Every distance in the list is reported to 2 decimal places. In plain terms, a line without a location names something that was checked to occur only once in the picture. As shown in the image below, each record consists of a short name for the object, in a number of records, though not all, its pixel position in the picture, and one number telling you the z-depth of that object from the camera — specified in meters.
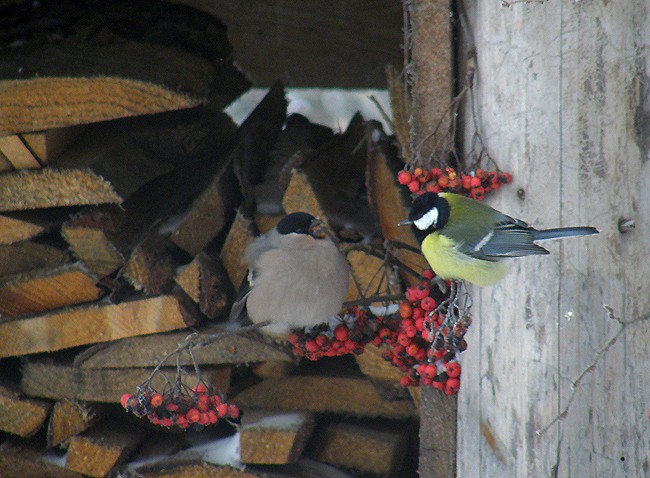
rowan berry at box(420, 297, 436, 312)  4.56
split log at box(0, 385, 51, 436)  6.06
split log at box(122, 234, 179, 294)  5.71
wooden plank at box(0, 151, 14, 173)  5.73
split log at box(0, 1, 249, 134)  5.46
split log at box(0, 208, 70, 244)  5.80
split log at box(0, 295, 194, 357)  5.71
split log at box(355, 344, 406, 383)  5.76
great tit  4.15
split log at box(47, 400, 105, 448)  6.00
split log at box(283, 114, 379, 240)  5.78
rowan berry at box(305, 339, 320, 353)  5.03
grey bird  5.51
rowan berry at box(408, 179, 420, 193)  4.37
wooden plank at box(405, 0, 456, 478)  4.57
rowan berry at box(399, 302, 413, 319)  4.66
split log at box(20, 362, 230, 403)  5.86
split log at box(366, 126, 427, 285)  5.57
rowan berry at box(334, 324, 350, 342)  5.05
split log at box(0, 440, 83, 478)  6.02
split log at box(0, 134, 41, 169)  5.61
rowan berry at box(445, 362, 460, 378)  4.72
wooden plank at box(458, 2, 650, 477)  4.21
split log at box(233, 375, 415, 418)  5.92
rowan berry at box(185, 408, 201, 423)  4.57
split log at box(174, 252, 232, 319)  5.68
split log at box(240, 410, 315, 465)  5.63
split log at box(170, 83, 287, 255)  5.86
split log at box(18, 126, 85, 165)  5.60
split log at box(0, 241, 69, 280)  5.93
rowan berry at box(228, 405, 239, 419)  4.61
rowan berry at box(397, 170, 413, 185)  4.37
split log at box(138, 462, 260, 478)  5.66
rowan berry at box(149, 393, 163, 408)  4.46
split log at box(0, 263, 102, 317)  5.84
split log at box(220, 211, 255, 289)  5.86
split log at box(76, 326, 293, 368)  5.76
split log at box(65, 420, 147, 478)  5.89
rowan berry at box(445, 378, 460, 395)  4.73
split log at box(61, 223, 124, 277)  5.74
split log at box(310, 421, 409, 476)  5.82
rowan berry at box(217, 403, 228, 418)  4.59
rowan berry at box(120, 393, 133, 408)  4.45
